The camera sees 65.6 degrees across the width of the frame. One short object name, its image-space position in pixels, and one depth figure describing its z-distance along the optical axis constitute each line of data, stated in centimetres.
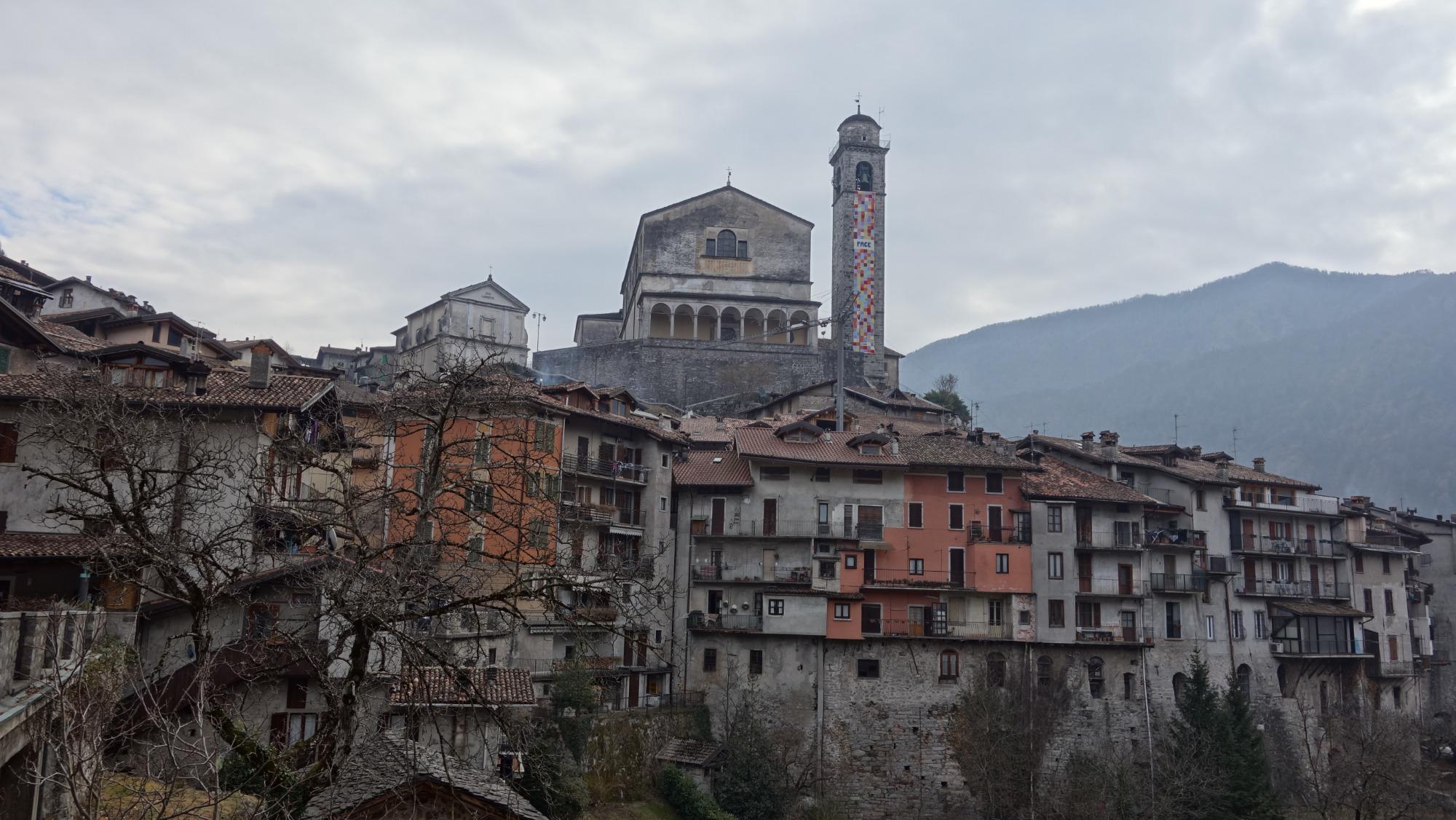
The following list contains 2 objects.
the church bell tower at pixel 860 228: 9550
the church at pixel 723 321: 8075
